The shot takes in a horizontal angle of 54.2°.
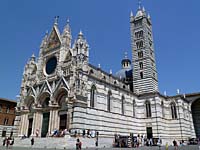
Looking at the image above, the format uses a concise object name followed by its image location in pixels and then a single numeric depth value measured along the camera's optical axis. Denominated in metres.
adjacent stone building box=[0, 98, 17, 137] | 37.84
